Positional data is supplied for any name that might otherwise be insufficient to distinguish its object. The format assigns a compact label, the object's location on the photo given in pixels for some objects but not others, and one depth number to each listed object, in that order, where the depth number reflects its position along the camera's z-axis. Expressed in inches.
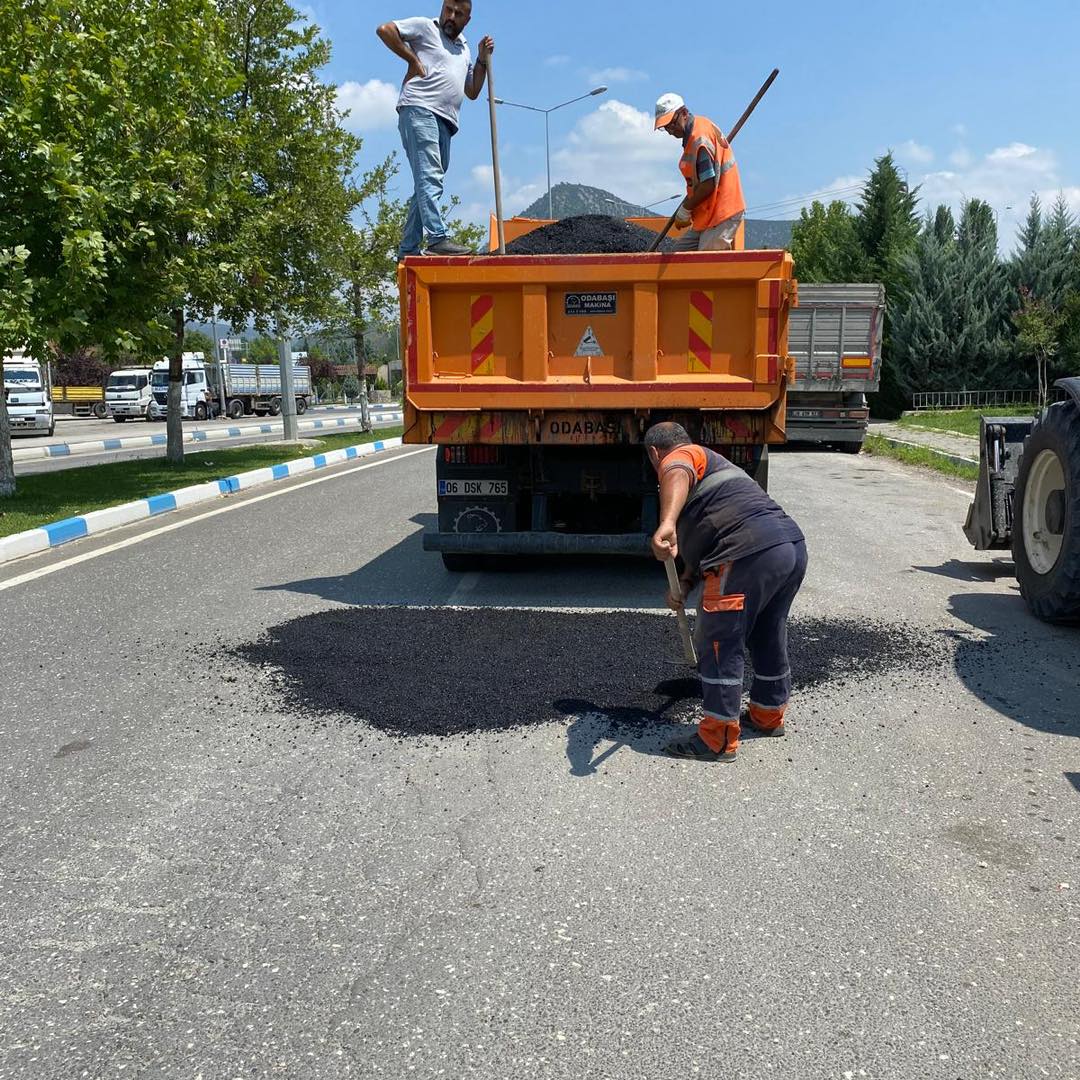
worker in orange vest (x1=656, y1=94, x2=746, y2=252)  251.8
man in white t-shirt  283.7
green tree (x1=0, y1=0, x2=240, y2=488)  393.1
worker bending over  157.4
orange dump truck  243.1
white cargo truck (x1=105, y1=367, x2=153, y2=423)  1503.4
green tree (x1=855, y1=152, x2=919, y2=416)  1263.5
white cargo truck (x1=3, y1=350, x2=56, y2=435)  1117.1
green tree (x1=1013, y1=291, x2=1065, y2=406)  975.6
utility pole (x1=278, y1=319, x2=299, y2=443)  818.2
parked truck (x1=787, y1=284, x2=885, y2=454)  681.6
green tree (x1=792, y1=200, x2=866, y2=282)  1320.1
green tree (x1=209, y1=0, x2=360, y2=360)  614.5
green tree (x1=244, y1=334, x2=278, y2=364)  3221.0
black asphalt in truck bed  292.7
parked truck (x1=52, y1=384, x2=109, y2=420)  1665.8
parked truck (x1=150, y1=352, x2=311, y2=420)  1537.9
